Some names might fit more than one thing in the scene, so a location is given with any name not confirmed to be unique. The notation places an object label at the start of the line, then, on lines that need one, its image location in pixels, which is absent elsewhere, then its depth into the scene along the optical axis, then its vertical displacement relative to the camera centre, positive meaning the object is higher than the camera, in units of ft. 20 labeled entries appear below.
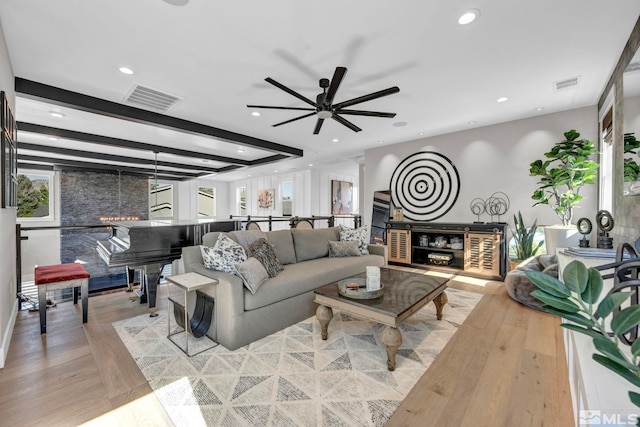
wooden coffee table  6.64 -2.46
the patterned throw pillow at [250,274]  7.99 -1.85
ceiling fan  7.95 +3.63
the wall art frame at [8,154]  7.16 +1.70
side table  7.33 -1.97
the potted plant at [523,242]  14.06 -1.62
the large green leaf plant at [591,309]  1.53 -0.61
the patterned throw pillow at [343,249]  13.00 -1.80
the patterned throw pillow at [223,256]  8.37 -1.39
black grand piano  9.76 -1.37
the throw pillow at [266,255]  9.37 -1.52
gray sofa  7.72 -2.45
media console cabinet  14.82 -2.14
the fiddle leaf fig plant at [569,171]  10.90 +1.71
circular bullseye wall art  17.53 +1.78
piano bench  8.54 -2.26
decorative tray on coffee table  7.56 -2.29
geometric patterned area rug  5.35 -3.91
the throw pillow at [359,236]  13.70 -1.24
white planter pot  11.25 -1.05
